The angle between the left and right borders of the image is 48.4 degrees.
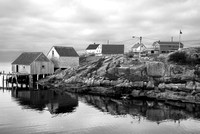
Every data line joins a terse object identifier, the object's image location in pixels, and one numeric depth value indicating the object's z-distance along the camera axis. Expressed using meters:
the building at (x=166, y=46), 73.68
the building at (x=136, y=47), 94.56
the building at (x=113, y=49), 87.31
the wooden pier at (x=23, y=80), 58.01
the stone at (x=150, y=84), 42.51
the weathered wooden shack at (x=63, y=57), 62.91
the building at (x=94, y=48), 96.51
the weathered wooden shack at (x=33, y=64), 57.28
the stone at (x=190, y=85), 38.41
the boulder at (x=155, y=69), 44.25
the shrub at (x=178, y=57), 44.97
